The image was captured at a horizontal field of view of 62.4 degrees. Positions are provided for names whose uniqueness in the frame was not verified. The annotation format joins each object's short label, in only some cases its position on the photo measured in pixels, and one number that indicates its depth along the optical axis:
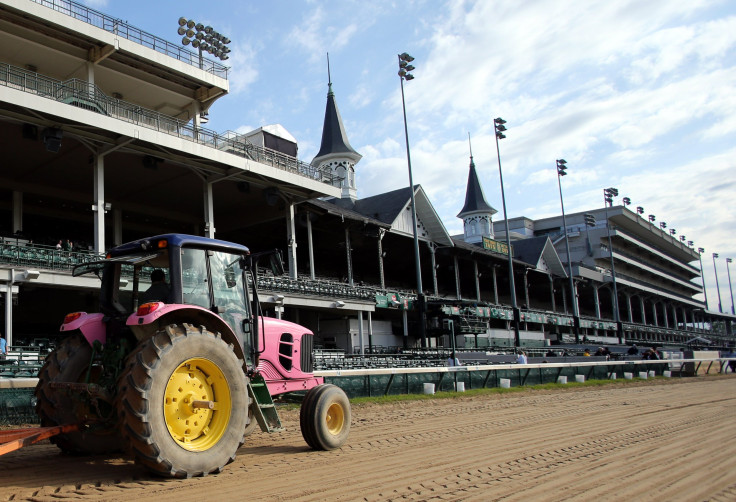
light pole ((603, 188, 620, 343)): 60.94
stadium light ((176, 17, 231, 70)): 32.22
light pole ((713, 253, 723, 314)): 106.12
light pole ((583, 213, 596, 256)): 82.56
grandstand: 22.61
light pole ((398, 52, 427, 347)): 30.41
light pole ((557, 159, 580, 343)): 50.00
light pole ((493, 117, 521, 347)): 39.19
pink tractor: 5.58
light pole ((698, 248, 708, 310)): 104.62
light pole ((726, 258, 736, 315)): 111.00
